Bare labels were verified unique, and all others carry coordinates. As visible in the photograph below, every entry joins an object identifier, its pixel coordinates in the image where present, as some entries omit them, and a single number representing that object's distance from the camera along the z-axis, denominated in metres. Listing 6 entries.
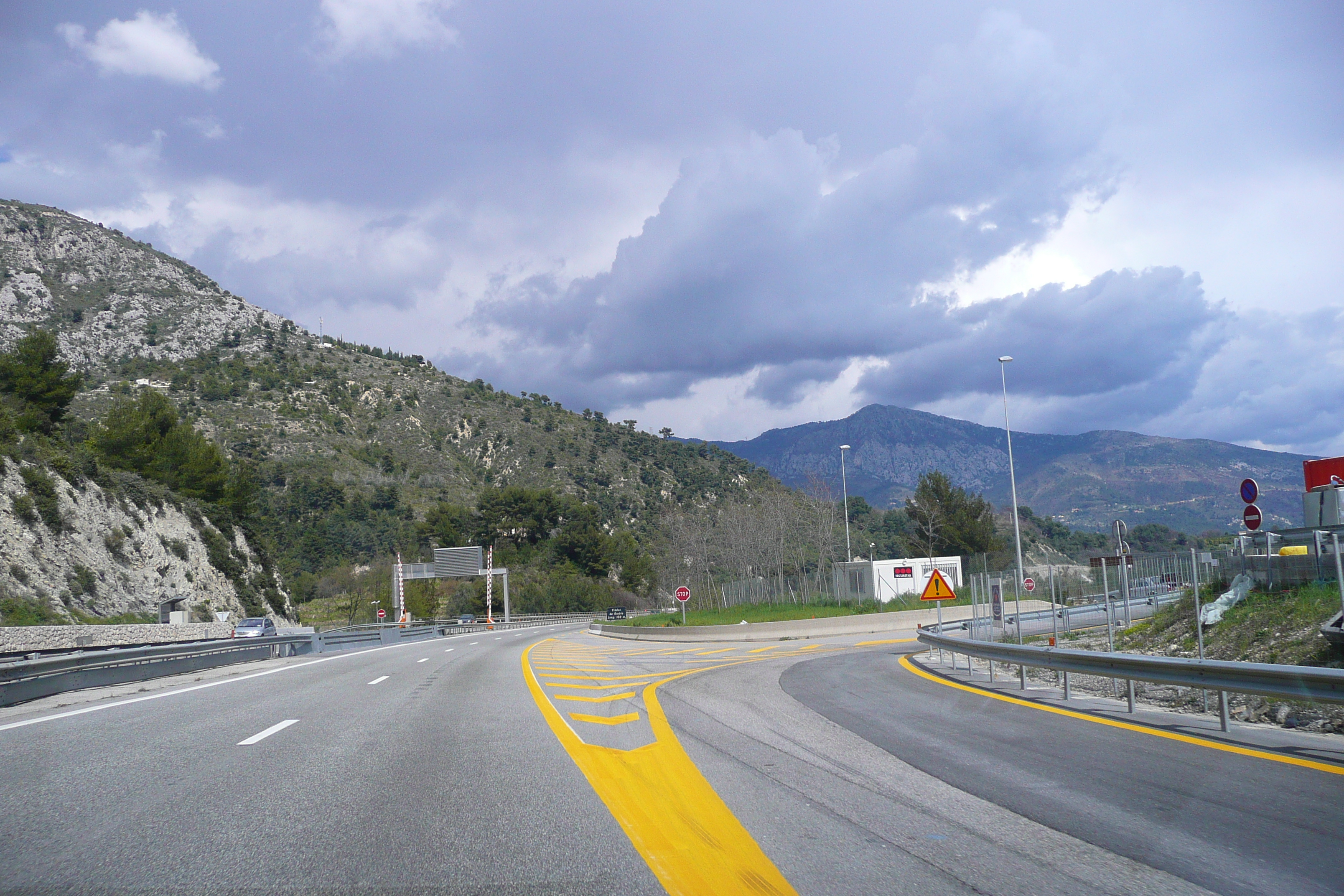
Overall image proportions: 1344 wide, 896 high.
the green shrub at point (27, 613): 33.88
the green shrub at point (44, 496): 41.12
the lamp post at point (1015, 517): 43.91
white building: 48.91
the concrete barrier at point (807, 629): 39.69
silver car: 41.97
